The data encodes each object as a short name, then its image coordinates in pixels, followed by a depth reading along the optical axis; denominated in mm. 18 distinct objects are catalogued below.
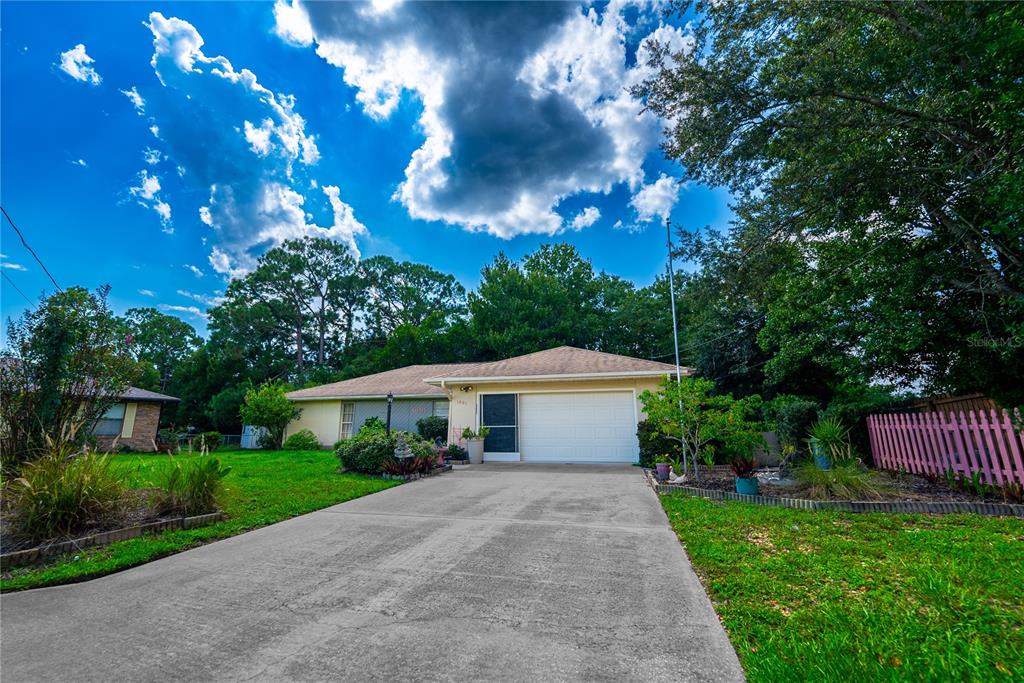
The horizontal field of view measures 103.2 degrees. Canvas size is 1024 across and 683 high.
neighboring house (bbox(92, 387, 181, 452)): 17344
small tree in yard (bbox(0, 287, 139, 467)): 5293
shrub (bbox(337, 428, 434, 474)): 9203
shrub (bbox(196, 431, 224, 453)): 17706
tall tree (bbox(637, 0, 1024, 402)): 5434
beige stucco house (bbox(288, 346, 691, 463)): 11727
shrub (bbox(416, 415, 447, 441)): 13938
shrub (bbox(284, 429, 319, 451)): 17016
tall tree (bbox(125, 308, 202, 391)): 38094
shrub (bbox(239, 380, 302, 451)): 17094
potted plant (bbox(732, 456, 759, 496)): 6383
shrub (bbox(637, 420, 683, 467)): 9820
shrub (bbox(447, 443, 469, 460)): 12052
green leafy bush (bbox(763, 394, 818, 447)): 10703
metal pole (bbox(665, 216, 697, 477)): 9188
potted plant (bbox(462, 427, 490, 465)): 12102
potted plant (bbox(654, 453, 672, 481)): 8352
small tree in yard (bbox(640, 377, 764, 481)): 7137
